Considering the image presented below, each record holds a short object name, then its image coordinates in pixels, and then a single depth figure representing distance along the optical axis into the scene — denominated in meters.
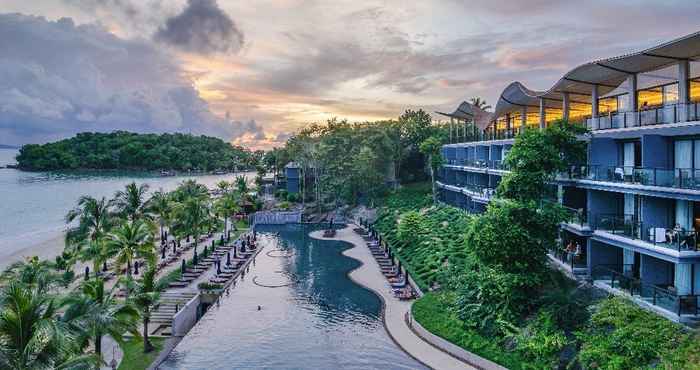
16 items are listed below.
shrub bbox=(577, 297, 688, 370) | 16.92
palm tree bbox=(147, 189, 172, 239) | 51.99
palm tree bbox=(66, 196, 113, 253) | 37.94
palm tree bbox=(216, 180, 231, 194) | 79.74
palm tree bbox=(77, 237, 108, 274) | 29.89
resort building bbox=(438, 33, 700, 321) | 20.92
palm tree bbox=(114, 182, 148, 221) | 42.41
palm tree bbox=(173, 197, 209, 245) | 48.25
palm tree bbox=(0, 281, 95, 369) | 11.51
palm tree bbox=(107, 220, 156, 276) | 29.59
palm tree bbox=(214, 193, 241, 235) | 59.31
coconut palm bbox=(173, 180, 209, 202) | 60.06
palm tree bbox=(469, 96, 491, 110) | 102.62
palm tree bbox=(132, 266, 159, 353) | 22.64
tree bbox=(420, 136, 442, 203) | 62.69
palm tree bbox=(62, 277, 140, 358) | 14.59
